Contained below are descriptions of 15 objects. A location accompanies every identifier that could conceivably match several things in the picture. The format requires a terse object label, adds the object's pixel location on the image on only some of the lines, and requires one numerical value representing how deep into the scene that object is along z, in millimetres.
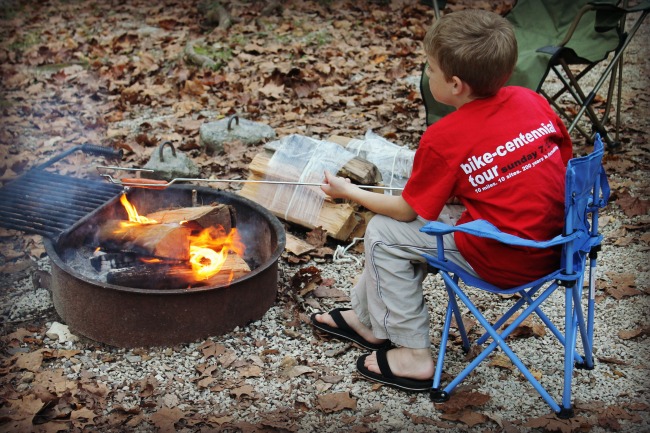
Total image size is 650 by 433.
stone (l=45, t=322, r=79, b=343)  3270
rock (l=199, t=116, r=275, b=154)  5355
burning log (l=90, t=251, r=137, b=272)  3469
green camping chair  4867
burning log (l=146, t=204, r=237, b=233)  3557
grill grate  3320
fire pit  3070
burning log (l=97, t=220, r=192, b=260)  3346
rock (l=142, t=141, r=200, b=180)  4621
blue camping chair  2436
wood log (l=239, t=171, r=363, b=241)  4180
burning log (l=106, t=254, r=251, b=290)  3248
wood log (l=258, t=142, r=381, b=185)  4094
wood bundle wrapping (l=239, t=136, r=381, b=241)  4152
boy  2512
